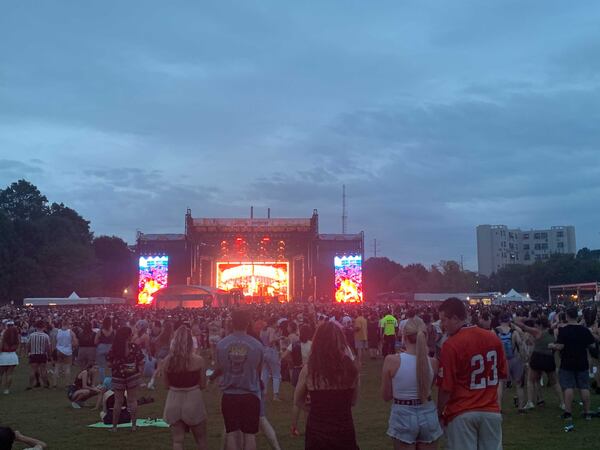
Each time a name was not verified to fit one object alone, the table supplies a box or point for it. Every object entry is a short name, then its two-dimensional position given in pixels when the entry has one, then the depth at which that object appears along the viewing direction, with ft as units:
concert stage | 152.76
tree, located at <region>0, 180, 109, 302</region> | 168.25
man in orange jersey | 13.29
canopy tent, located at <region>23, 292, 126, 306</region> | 145.28
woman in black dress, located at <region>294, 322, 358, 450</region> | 12.37
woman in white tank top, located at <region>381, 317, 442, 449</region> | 13.69
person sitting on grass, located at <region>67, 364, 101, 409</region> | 34.17
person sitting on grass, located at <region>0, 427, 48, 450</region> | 15.76
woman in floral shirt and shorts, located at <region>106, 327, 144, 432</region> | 26.27
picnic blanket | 28.37
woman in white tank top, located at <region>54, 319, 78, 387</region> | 43.57
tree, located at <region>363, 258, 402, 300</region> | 296.92
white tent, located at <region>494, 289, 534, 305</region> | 133.18
